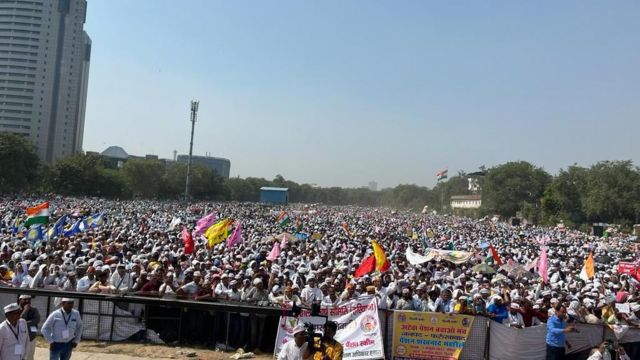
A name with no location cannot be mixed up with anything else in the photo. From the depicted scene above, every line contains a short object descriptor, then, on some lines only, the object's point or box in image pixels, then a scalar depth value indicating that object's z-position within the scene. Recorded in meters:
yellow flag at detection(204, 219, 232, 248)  17.92
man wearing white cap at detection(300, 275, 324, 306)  10.54
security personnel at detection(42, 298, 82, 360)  7.23
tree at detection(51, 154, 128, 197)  77.81
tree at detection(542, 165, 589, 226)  74.06
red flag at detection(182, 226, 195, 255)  17.02
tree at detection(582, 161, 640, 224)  65.12
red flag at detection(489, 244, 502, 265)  18.08
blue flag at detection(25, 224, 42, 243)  17.11
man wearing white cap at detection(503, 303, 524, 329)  9.62
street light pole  67.81
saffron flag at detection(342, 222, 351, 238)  31.91
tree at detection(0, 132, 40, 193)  69.25
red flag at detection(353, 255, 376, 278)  13.98
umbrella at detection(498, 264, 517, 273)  18.07
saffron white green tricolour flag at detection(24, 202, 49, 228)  17.47
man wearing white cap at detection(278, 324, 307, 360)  5.98
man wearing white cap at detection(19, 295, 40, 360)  7.15
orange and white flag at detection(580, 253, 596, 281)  16.09
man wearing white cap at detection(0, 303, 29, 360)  6.09
